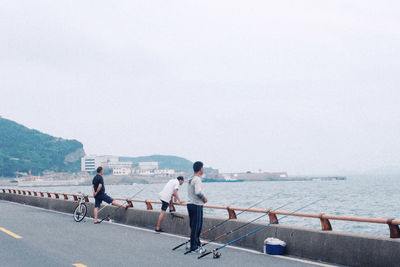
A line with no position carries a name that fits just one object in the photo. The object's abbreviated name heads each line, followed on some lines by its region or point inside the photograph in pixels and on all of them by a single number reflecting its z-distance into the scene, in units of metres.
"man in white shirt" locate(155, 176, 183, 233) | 15.61
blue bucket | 11.17
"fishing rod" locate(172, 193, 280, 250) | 13.01
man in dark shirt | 19.48
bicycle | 20.23
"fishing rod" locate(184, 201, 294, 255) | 11.16
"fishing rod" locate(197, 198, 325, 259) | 10.51
